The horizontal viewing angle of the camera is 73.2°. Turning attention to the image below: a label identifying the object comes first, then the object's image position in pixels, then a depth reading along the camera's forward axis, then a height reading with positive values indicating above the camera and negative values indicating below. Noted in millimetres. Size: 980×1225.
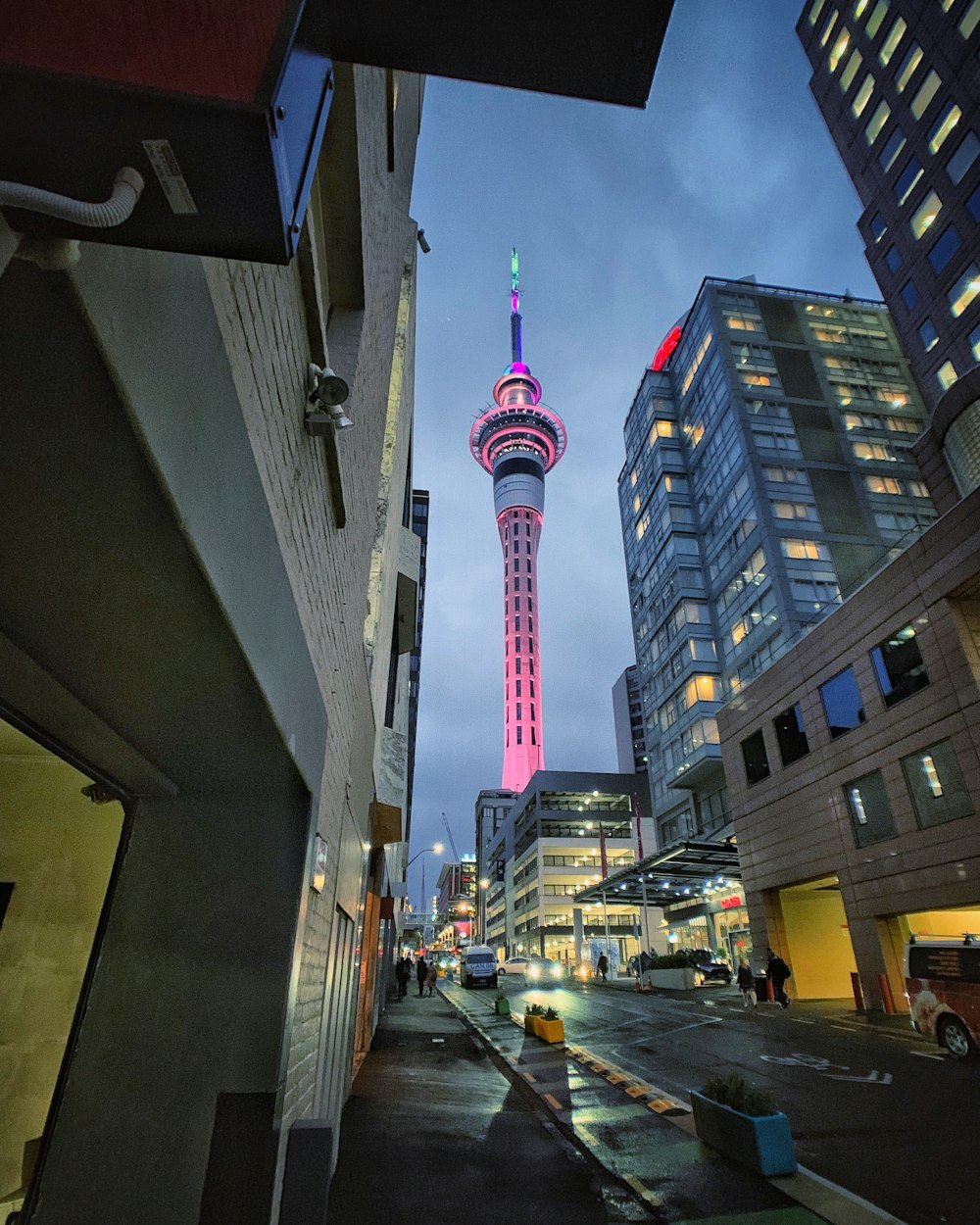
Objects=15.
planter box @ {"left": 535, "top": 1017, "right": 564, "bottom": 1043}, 16000 -1396
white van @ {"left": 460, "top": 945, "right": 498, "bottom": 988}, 42906 -98
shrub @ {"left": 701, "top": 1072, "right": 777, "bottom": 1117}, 6789 -1227
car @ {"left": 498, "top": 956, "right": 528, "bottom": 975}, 60094 +17
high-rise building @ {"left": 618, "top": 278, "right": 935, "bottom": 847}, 45375 +31780
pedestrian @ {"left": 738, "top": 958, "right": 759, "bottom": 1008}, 24922 -666
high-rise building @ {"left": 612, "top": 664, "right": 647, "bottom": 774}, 113062 +38542
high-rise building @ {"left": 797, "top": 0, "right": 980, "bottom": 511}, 31109 +39364
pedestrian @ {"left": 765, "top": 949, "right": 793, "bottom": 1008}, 24730 -300
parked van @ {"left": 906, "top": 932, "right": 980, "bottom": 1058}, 12742 -415
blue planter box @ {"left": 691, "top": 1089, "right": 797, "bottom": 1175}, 6363 -1544
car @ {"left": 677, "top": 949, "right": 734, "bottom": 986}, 38656 -158
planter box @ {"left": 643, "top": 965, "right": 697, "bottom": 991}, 34781 -604
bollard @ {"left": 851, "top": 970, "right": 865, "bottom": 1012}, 23344 -824
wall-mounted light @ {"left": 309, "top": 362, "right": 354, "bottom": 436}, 3697 +2829
